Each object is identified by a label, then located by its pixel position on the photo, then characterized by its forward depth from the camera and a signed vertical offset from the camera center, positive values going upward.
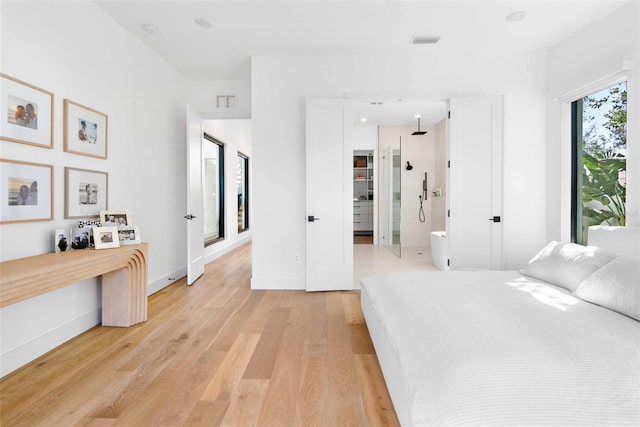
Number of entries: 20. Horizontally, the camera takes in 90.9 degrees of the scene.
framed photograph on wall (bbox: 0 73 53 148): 2.02 +0.67
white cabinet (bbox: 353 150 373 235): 8.88 +0.40
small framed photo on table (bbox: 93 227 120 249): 2.55 -0.22
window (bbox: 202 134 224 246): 5.89 +0.42
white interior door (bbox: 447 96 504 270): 3.72 +0.32
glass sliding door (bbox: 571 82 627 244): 2.95 +0.51
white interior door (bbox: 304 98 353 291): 3.73 +0.16
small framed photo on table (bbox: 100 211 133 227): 2.76 -0.07
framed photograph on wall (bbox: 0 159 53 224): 2.02 +0.13
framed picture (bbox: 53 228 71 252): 2.38 -0.23
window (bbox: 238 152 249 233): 7.74 +0.45
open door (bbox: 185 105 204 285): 3.96 +0.13
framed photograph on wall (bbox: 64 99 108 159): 2.51 +0.68
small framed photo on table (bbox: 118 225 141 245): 2.80 -0.22
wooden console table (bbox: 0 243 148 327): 1.74 -0.43
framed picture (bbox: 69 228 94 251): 2.49 -0.22
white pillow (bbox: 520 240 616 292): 2.07 -0.38
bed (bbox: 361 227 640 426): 1.08 -0.57
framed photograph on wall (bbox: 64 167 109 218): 2.53 +0.16
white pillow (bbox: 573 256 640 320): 1.65 -0.43
